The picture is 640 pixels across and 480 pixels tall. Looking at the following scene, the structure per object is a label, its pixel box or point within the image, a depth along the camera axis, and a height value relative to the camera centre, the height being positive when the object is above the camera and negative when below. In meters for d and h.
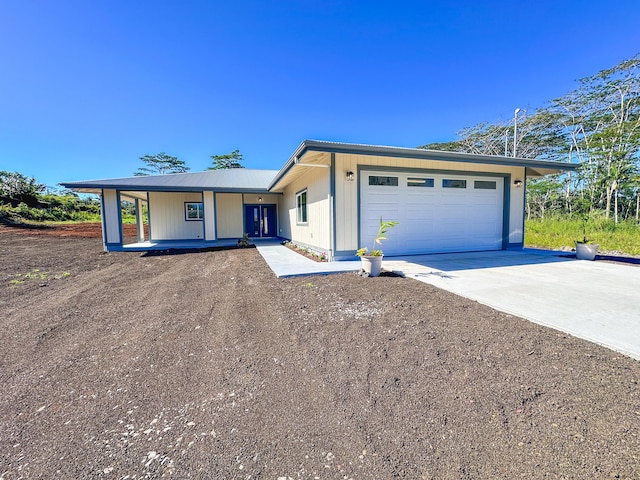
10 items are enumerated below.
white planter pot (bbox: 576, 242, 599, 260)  7.04 -0.88
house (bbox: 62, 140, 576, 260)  6.78 +0.74
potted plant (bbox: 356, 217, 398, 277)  5.24 -0.80
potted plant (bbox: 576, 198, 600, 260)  7.04 -0.86
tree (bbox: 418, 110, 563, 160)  20.69 +7.19
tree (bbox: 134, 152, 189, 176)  35.94 +8.26
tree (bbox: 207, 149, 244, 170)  33.62 +7.98
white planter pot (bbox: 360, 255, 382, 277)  5.24 -0.87
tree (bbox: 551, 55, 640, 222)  14.85 +6.03
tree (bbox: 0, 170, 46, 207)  24.02 +3.45
